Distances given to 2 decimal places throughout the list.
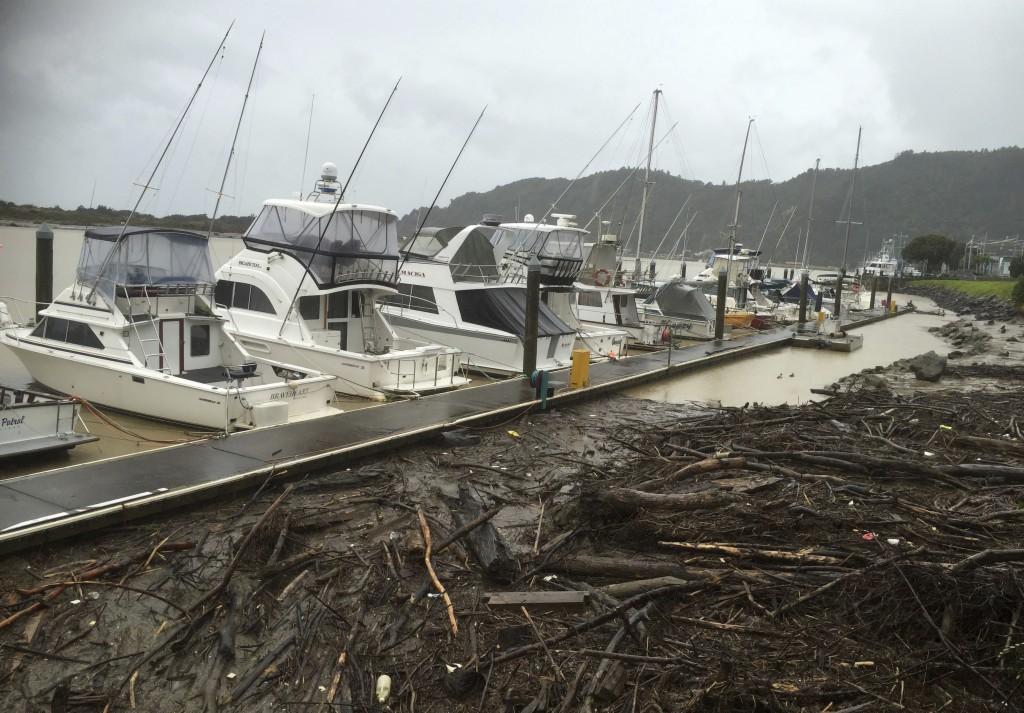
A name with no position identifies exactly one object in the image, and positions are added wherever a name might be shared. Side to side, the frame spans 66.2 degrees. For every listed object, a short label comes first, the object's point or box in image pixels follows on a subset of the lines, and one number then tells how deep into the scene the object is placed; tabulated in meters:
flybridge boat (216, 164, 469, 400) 15.95
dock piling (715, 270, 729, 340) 27.86
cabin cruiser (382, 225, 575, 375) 19.12
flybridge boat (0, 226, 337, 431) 12.56
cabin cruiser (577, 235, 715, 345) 27.92
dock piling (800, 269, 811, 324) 36.81
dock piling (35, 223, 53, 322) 17.36
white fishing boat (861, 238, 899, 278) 93.06
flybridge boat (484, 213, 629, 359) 22.03
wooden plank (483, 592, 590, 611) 6.15
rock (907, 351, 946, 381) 19.73
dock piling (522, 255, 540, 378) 16.27
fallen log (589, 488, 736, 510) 7.50
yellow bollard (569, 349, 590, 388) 16.06
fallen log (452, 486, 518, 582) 6.75
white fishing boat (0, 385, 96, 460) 10.19
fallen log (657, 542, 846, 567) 6.39
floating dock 7.50
